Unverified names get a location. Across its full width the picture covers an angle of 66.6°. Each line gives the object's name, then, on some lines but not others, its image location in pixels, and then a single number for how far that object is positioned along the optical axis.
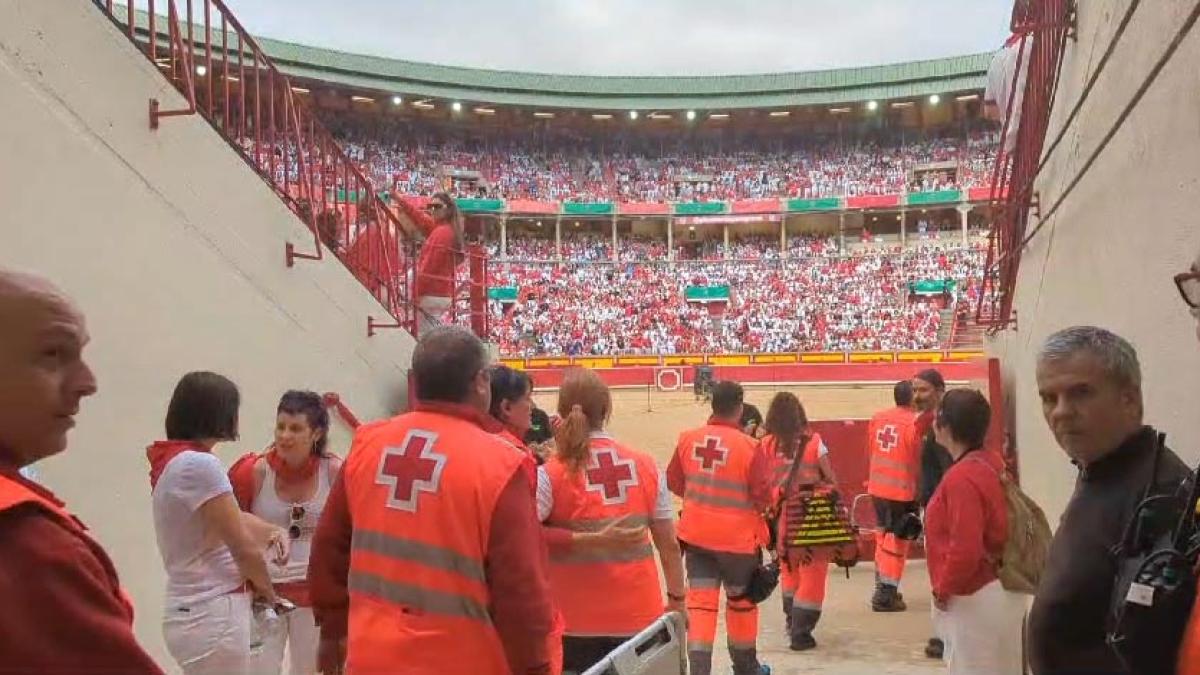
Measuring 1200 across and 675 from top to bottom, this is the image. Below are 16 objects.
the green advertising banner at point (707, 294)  37.53
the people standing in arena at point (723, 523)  4.99
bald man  1.03
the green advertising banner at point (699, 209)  42.38
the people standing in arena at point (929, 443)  5.77
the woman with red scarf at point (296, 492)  3.58
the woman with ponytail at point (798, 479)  6.11
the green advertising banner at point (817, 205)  41.38
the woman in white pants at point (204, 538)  2.77
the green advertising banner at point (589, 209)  42.38
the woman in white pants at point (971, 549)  3.37
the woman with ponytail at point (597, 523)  3.45
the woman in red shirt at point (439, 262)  7.54
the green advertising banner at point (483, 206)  40.69
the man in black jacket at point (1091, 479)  1.63
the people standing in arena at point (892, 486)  6.91
